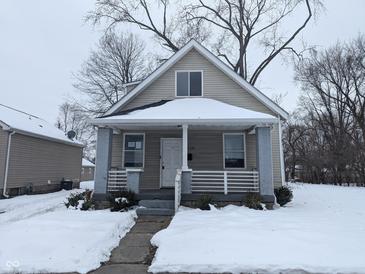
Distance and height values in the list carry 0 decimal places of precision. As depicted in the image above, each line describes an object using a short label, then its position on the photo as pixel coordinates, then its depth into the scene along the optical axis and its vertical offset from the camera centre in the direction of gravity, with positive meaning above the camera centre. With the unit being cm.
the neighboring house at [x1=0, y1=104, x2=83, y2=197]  1505 +142
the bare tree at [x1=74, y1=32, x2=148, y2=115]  2655 +960
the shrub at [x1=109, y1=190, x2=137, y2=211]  977 -62
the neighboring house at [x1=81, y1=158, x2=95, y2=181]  3612 +113
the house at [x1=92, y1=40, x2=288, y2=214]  1103 +199
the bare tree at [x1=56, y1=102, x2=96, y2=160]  4497 +841
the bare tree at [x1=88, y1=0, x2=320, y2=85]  2311 +1212
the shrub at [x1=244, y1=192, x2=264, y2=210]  980 -61
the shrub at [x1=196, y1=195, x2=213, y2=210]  974 -65
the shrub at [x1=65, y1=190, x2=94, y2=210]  1004 -71
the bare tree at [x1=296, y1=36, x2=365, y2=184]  2784 +764
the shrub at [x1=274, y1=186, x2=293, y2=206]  1131 -51
